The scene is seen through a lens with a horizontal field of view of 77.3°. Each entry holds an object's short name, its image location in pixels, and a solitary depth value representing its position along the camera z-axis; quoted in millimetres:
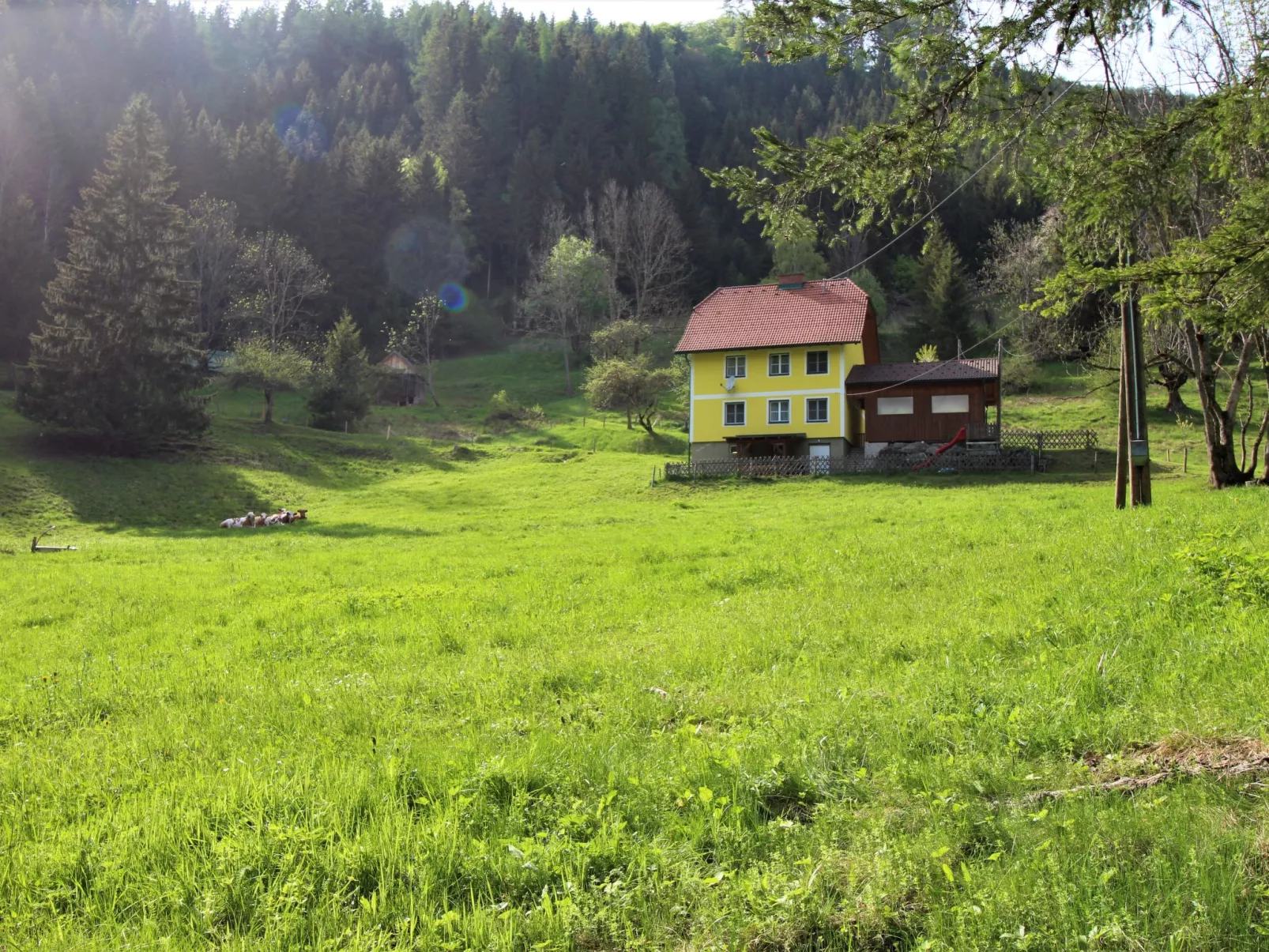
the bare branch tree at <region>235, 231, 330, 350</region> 66812
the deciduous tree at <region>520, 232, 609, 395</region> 75250
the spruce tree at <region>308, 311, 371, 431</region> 51344
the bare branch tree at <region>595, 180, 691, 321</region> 81250
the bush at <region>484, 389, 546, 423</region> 56031
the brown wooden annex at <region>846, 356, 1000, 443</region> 37438
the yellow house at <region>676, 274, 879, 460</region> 40375
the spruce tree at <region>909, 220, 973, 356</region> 59250
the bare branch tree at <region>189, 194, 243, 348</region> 67375
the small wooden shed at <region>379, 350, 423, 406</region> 65625
